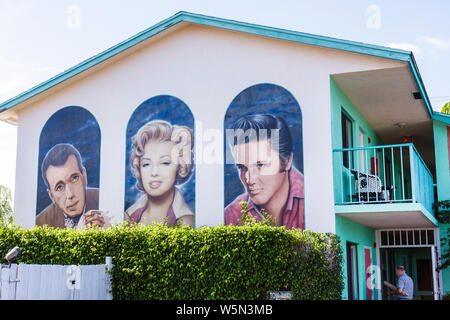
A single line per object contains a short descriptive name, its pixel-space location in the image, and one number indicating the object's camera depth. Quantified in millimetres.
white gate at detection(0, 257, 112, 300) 11781
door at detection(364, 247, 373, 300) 17109
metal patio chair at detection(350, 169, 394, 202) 14867
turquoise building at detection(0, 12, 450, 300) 14453
